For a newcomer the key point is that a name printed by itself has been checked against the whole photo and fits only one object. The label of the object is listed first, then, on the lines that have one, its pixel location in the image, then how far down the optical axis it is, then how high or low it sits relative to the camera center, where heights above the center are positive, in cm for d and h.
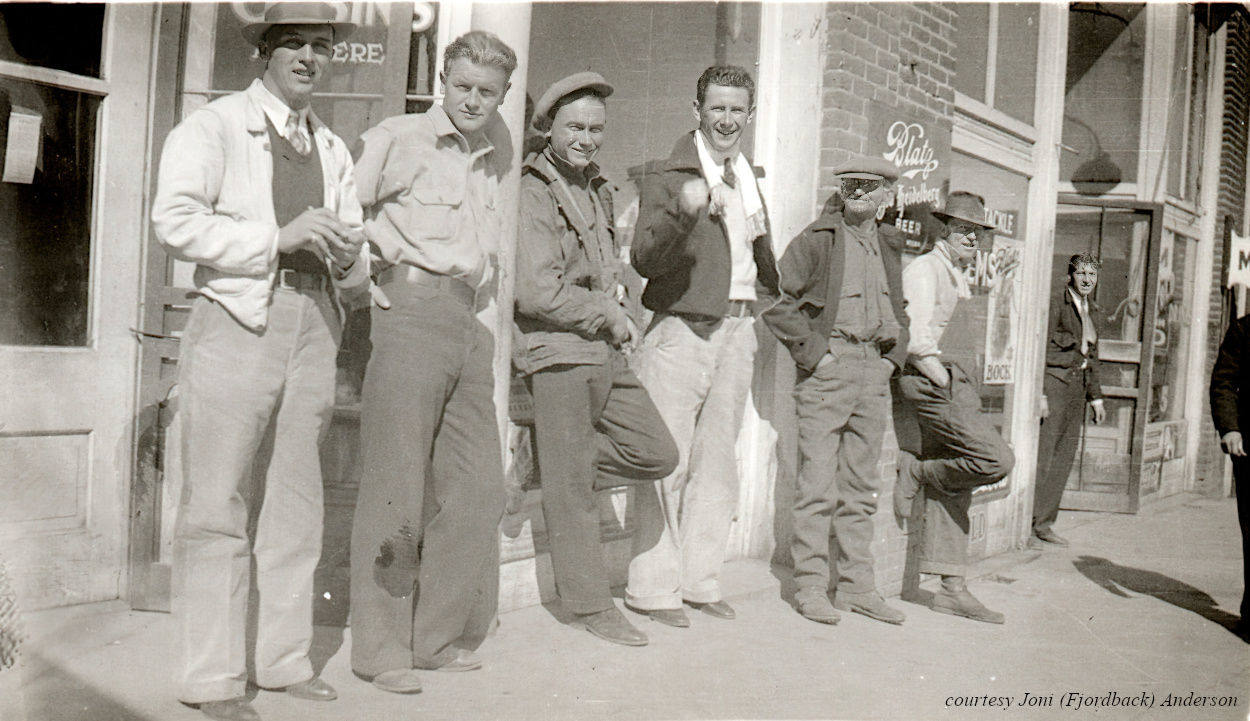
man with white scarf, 465 -8
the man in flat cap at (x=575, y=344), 417 -10
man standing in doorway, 801 -33
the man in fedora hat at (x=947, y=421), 538 -40
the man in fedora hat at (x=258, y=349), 320 -14
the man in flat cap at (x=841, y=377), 504 -20
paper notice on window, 402 +53
